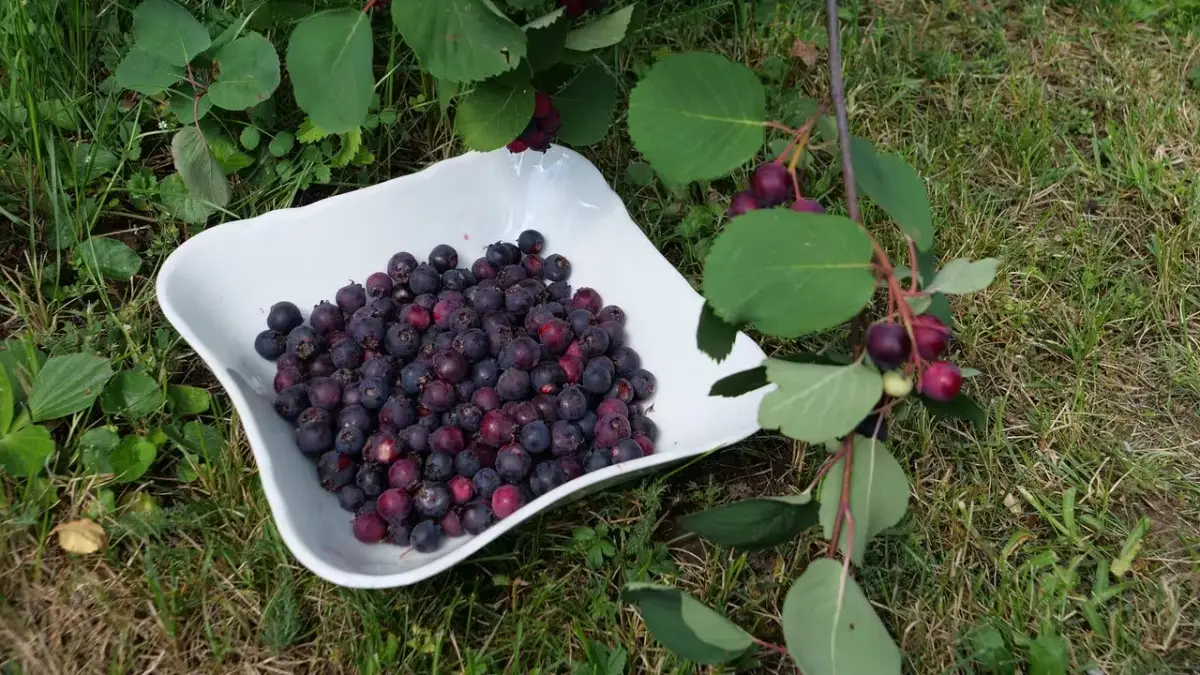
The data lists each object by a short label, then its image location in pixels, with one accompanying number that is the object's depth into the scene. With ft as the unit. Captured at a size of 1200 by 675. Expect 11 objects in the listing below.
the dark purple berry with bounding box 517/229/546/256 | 1.71
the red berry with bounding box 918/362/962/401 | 1.00
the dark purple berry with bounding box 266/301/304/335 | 1.53
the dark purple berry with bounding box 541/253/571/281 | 1.70
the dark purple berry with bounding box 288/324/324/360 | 1.51
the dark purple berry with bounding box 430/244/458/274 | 1.67
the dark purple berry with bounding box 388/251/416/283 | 1.64
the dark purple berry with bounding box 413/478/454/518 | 1.36
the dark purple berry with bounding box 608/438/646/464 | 1.42
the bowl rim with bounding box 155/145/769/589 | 1.18
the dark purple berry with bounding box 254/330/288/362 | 1.51
